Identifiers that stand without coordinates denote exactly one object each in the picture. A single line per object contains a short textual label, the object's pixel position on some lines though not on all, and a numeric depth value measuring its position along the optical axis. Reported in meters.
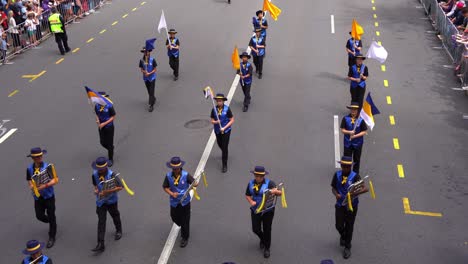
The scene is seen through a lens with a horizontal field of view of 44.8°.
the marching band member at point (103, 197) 10.34
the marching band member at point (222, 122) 13.45
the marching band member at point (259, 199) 10.05
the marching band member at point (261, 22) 20.66
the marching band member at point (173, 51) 19.52
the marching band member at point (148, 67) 16.80
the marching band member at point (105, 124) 13.70
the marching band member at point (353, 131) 12.78
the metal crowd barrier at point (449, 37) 19.62
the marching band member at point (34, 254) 8.52
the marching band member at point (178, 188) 10.41
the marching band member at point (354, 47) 19.11
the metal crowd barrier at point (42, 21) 23.73
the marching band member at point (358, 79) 16.33
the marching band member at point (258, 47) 19.31
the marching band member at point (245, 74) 16.73
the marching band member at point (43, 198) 10.67
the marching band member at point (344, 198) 10.11
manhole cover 16.60
